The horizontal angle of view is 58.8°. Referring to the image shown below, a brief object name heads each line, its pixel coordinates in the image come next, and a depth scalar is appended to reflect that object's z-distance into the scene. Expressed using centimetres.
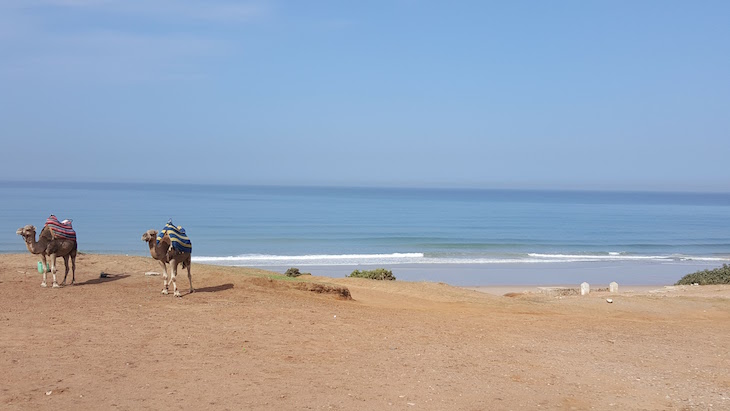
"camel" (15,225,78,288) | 1348
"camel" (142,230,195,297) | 1327
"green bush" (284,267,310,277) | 2071
